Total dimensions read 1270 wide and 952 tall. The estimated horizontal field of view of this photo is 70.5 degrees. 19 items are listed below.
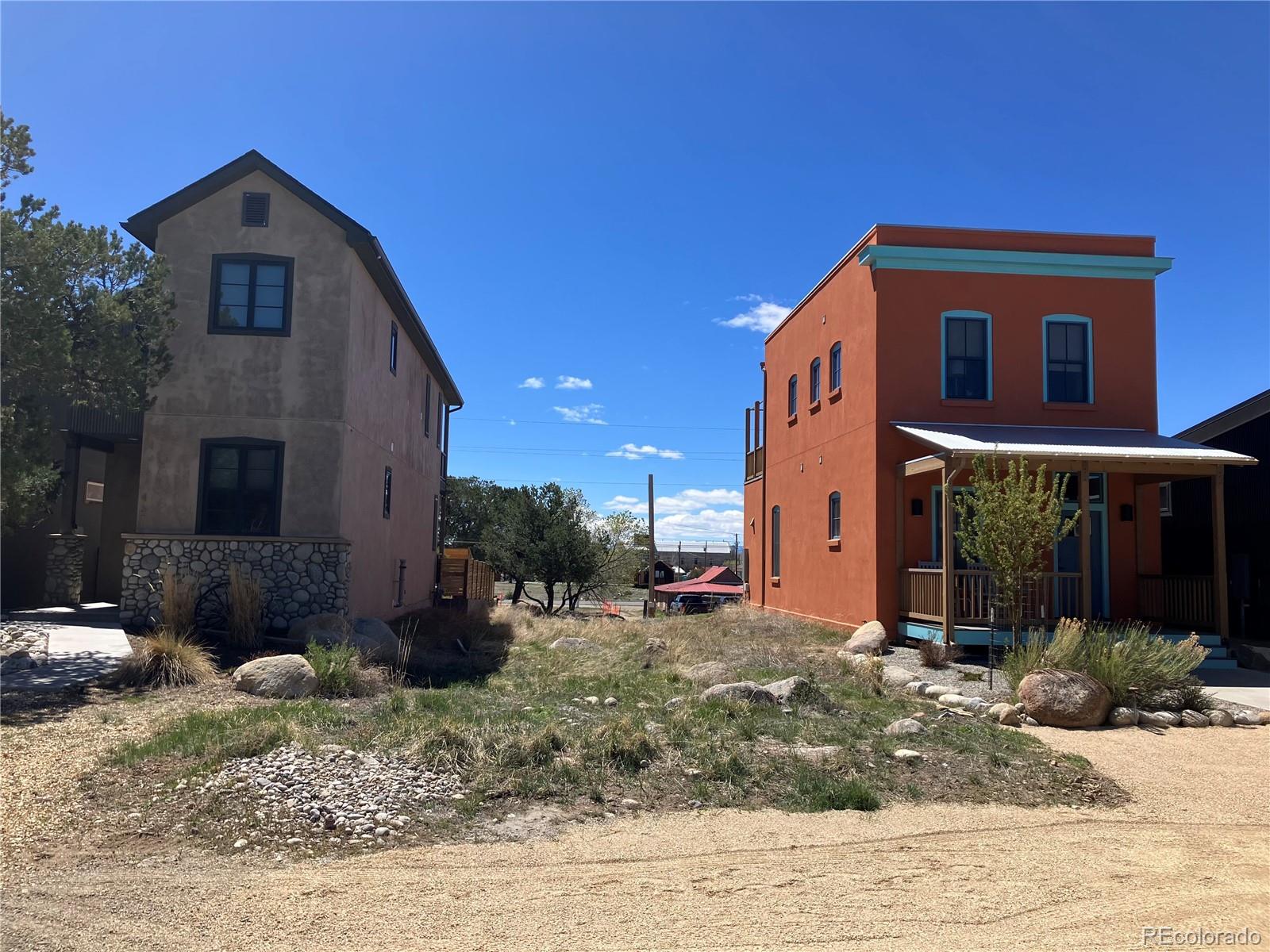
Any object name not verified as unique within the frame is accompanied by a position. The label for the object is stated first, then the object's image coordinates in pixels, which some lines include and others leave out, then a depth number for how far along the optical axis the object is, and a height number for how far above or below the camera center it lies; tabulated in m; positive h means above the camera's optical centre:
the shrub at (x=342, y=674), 10.98 -1.57
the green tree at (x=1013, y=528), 11.72 +0.51
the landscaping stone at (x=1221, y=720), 10.30 -1.68
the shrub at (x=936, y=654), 13.85 -1.39
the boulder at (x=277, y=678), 10.61 -1.56
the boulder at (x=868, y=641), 15.64 -1.38
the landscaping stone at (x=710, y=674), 12.58 -1.66
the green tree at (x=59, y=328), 11.82 +3.04
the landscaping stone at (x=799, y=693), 10.50 -1.56
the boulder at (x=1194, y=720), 10.18 -1.68
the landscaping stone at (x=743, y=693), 10.40 -1.58
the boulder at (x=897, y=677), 12.38 -1.58
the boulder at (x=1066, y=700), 9.82 -1.45
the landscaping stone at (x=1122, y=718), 10.02 -1.65
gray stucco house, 14.70 +2.44
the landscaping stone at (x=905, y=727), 8.97 -1.64
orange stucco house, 17.00 +3.50
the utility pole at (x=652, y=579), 32.41 -0.82
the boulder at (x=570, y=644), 17.34 -1.78
